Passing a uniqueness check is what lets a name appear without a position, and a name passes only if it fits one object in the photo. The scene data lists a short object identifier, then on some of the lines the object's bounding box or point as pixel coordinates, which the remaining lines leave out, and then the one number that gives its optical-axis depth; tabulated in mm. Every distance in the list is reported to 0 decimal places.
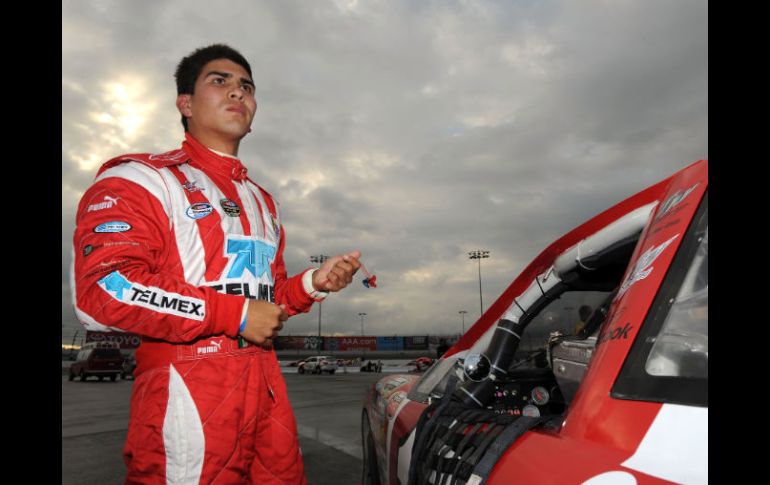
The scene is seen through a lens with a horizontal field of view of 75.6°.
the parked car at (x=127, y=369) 24703
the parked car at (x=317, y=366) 29797
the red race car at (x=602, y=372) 775
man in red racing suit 1342
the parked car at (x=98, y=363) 21391
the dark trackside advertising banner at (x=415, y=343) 58744
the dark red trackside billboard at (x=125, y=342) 36281
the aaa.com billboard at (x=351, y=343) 60625
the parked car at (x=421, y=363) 29012
